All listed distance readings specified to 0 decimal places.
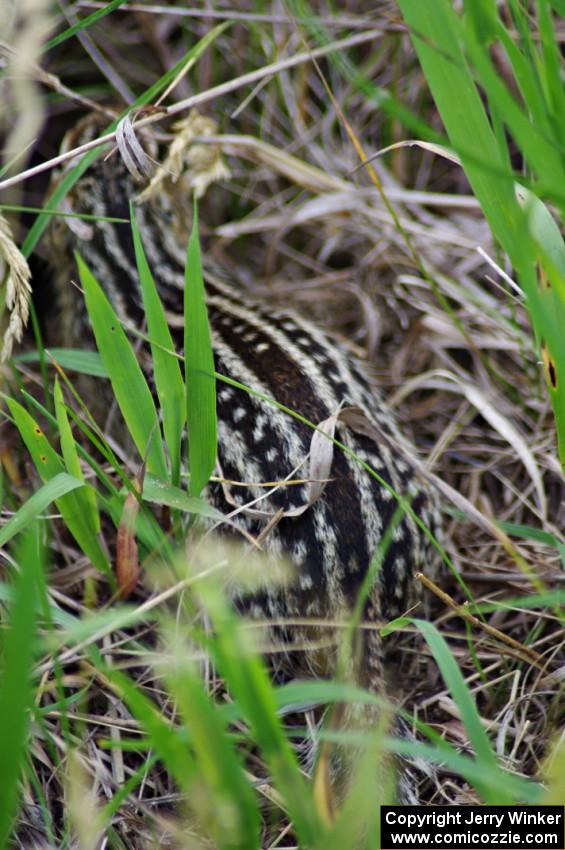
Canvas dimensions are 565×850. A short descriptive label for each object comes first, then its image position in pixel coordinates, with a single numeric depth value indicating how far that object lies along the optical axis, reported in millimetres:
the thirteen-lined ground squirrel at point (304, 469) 4395
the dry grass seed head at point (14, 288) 4168
